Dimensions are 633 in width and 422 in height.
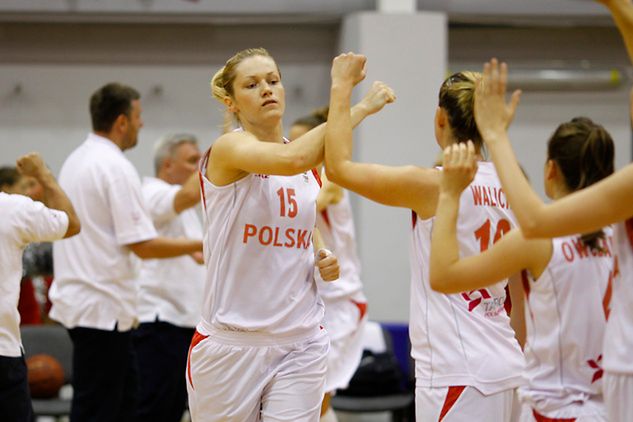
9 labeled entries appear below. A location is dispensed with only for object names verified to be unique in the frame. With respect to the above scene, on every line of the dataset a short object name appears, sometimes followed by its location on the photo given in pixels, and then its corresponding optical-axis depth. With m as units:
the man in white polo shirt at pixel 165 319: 12.76
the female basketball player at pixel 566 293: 6.00
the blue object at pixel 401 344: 16.52
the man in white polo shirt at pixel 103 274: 11.20
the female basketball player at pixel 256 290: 7.27
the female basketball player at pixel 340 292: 11.92
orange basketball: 13.98
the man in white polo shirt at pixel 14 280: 8.69
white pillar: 17.91
